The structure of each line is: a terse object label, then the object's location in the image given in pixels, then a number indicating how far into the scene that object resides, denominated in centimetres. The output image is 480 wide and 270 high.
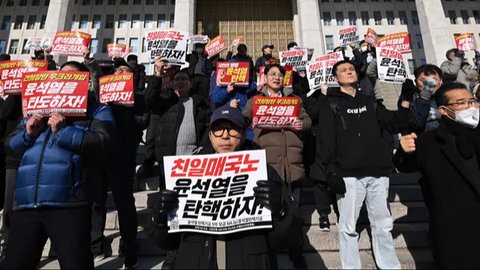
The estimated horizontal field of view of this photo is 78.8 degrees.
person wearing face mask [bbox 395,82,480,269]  247
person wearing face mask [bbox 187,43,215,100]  708
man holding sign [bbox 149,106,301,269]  187
